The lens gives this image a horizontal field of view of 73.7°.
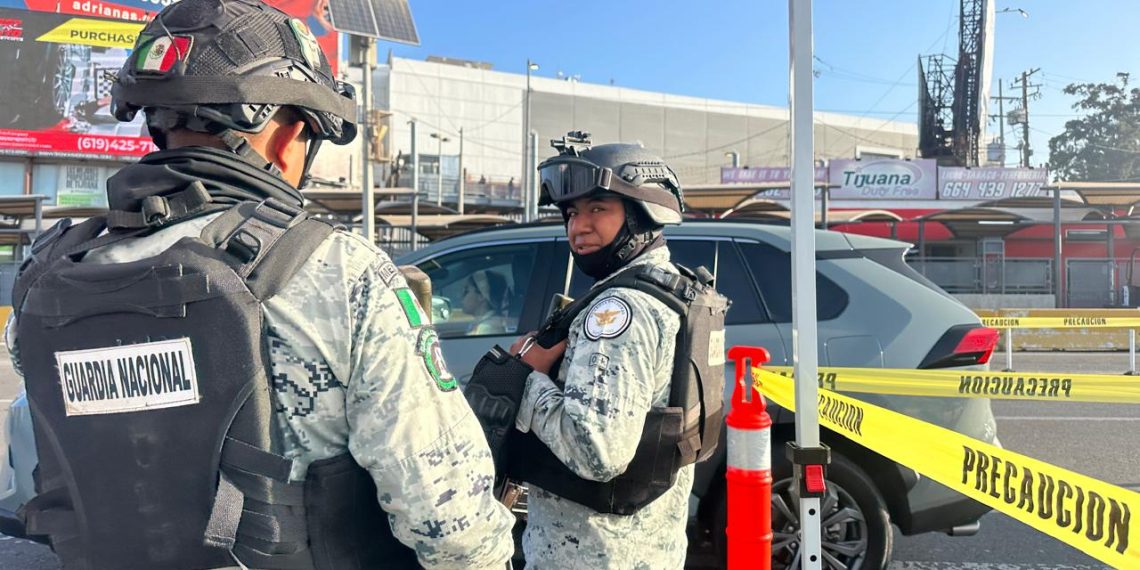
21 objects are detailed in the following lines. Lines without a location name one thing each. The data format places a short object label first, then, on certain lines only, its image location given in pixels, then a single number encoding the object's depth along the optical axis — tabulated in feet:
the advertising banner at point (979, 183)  104.53
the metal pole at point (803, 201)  7.44
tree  167.84
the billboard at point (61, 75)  96.27
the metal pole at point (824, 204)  45.50
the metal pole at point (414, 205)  60.28
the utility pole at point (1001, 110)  181.57
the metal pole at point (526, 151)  74.43
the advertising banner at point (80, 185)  101.55
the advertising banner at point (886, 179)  103.30
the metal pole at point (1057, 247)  48.98
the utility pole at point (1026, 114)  175.32
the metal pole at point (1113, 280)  56.80
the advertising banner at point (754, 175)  115.24
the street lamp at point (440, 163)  132.89
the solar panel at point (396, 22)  69.46
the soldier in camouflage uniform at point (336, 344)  3.67
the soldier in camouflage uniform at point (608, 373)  5.90
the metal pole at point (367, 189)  57.26
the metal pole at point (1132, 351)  27.91
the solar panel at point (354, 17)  64.85
